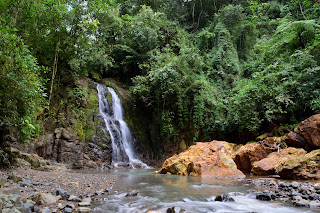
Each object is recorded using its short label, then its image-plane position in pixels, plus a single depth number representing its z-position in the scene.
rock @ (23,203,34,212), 2.85
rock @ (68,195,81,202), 3.80
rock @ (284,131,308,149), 8.54
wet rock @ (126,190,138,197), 4.56
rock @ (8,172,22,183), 4.95
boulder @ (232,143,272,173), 9.30
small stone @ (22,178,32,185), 4.97
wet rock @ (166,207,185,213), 3.29
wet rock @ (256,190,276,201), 4.47
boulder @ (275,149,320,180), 6.77
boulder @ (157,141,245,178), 8.76
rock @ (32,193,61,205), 3.35
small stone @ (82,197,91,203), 3.82
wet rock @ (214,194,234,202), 4.32
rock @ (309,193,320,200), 4.27
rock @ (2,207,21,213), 2.46
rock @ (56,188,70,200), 3.82
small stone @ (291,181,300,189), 5.16
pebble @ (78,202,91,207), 3.55
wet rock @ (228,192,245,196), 4.98
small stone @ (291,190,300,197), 4.51
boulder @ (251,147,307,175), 7.97
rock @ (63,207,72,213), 3.09
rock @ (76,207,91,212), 3.30
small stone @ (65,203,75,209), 3.28
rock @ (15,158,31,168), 7.76
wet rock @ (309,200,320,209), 3.80
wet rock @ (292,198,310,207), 3.91
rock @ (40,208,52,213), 2.97
